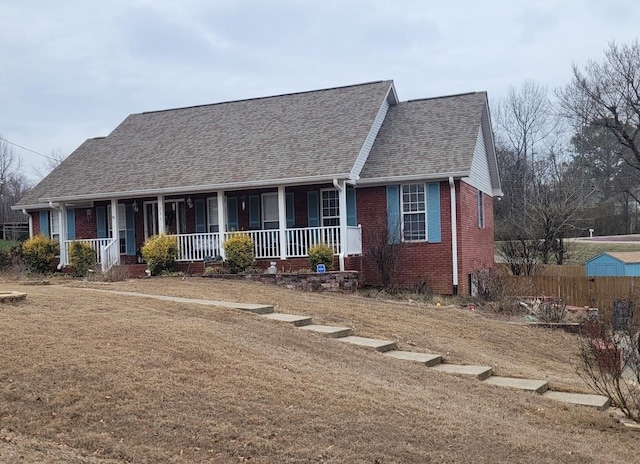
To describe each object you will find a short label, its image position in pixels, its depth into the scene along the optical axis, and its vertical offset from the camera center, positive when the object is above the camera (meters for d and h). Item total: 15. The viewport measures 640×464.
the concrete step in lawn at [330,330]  10.41 -1.61
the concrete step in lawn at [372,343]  9.95 -1.76
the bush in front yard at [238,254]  17.81 -0.54
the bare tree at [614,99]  37.06 +6.89
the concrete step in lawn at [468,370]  9.00 -2.03
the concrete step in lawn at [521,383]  8.62 -2.15
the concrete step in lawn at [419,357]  9.45 -1.90
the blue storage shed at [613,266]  22.06 -1.61
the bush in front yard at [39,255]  21.38 -0.41
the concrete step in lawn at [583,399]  8.08 -2.25
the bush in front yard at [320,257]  17.20 -0.68
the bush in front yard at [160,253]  18.75 -0.45
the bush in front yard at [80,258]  19.88 -0.54
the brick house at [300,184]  18.30 +1.40
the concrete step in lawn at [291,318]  10.86 -1.45
